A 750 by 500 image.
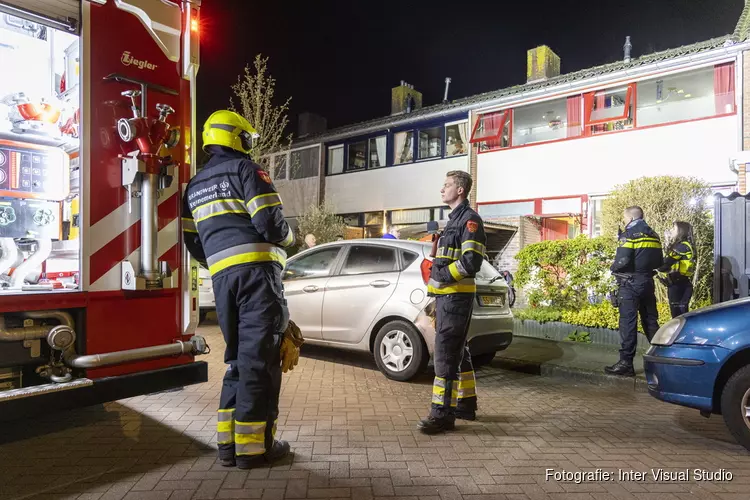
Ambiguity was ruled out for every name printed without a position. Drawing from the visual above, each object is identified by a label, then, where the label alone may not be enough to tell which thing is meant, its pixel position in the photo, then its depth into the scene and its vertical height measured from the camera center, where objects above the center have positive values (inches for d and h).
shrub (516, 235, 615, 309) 323.0 -13.5
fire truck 118.3 +13.0
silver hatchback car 219.3 -25.4
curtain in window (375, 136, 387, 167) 782.5 +155.6
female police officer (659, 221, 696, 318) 270.9 -9.2
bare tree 624.1 +182.3
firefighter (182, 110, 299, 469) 123.7 -8.0
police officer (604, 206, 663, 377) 234.2 -13.8
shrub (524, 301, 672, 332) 307.0 -41.1
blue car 141.1 -33.0
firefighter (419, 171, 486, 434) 155.6 -13.8
